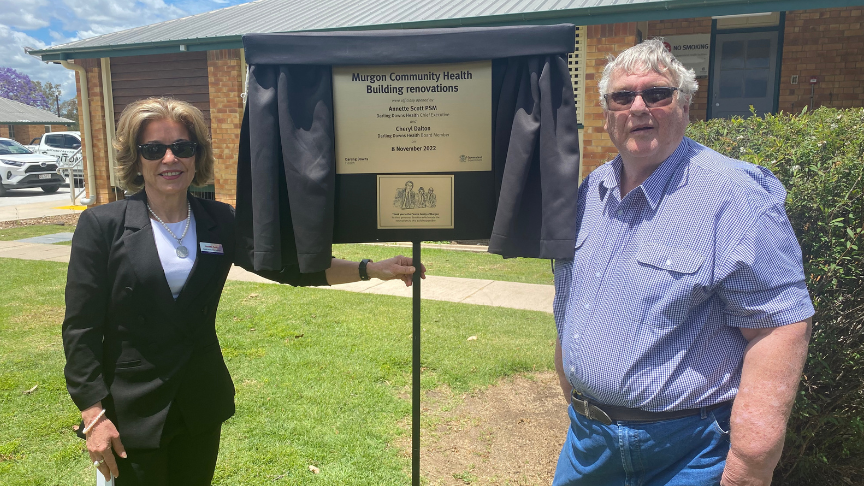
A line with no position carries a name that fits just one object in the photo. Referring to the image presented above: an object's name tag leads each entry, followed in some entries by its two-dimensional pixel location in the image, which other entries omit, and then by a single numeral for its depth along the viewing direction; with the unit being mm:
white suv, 19953
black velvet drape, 1880
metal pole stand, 2209
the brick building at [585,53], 8812
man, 1600
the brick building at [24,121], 42469
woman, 2096
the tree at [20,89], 82662
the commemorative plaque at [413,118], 1979
